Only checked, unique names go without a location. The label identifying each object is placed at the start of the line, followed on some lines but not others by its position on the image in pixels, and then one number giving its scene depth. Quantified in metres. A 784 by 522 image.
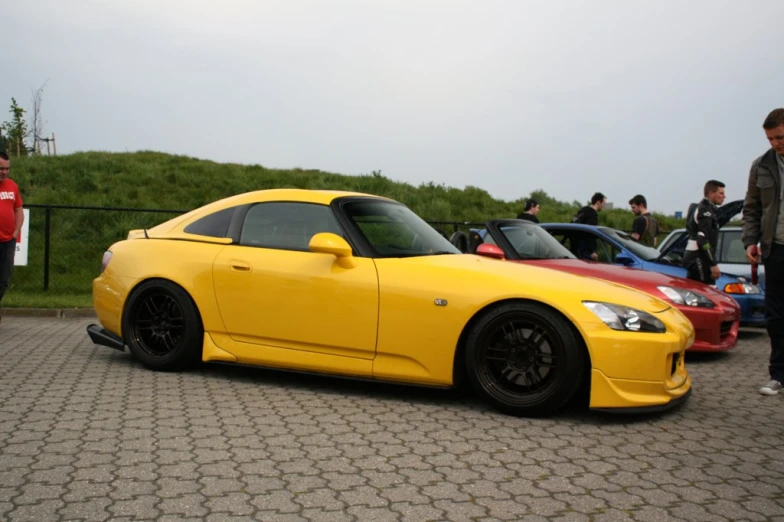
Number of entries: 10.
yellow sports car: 4.89
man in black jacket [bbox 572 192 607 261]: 13.82
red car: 7.82
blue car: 9.99
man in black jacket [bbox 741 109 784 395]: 6.01
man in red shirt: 9.00
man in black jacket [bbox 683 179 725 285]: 9.15
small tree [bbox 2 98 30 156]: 31.14
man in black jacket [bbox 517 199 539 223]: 13.52
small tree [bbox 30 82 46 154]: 31.20
